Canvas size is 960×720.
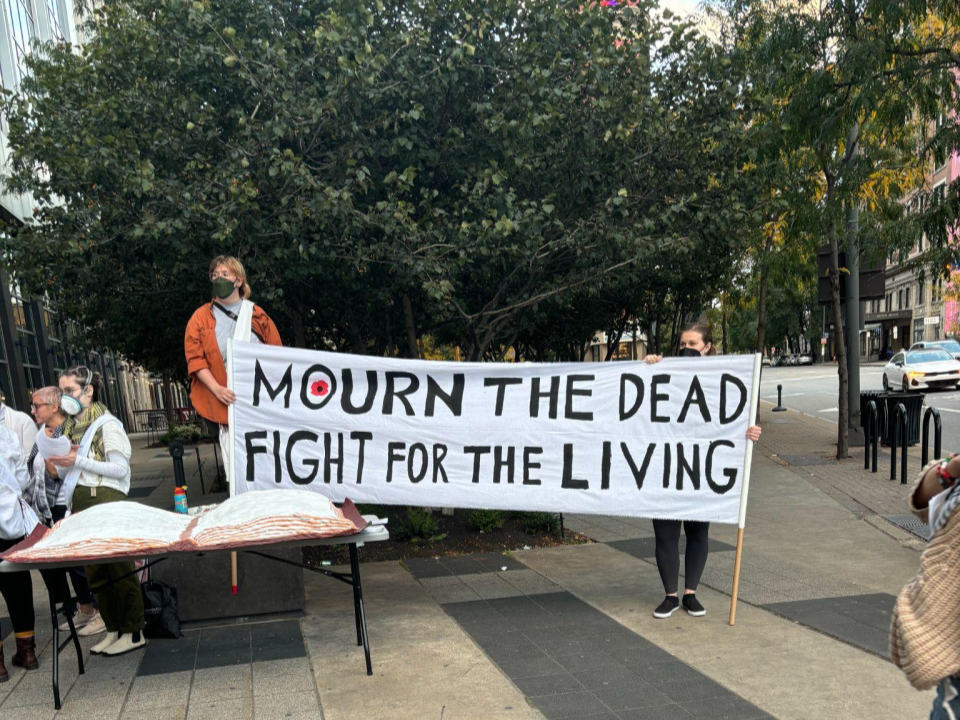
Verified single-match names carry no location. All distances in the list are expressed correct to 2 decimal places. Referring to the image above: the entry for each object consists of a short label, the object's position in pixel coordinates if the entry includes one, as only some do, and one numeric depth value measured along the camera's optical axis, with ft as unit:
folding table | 14.39
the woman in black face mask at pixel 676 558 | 18.98
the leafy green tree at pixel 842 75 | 28.07
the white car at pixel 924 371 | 85.30
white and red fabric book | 14.67
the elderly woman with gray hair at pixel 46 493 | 16.83
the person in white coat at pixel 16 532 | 16.37
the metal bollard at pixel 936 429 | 34.14
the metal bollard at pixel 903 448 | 35.99
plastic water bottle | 20.25
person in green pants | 17.33
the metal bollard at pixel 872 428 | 39.74
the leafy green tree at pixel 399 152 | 24.81
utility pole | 45.79
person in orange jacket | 19.06
